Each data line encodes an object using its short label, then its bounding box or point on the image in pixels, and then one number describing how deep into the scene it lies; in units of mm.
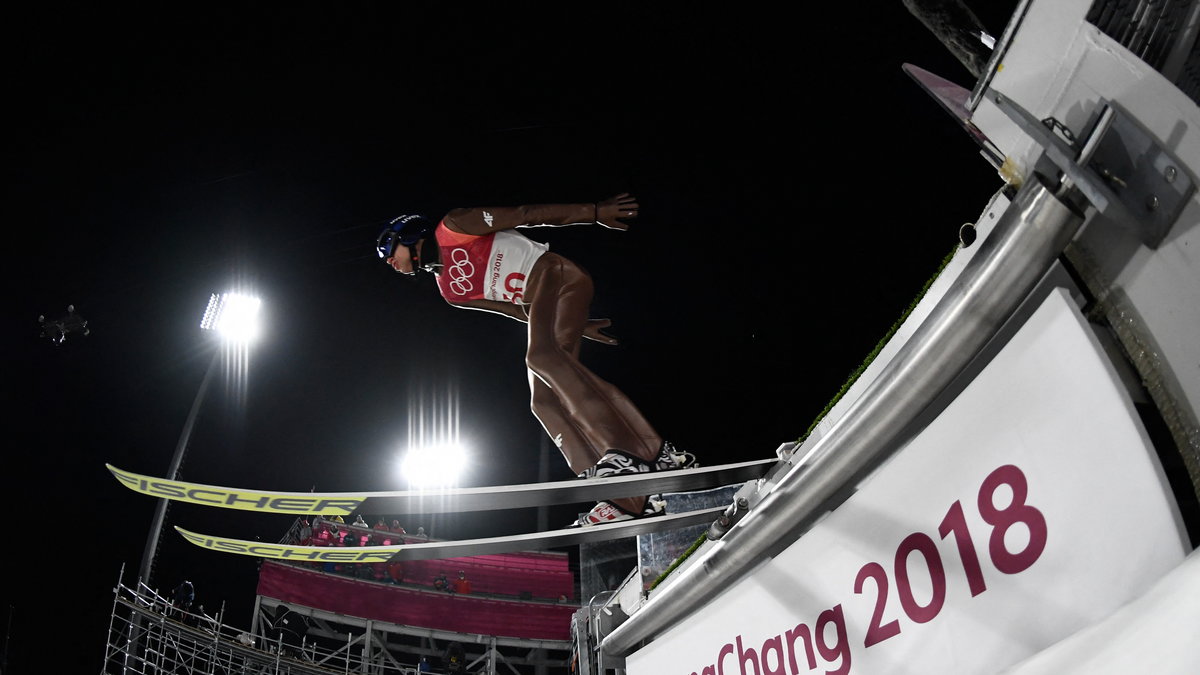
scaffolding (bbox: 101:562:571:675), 13766
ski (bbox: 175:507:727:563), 4980
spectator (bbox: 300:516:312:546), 21220
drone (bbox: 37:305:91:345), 13188
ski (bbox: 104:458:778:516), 4344
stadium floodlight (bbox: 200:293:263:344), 13303
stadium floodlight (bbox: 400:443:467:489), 15338
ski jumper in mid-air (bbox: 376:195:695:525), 6156
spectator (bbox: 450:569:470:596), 25469
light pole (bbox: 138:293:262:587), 12094
